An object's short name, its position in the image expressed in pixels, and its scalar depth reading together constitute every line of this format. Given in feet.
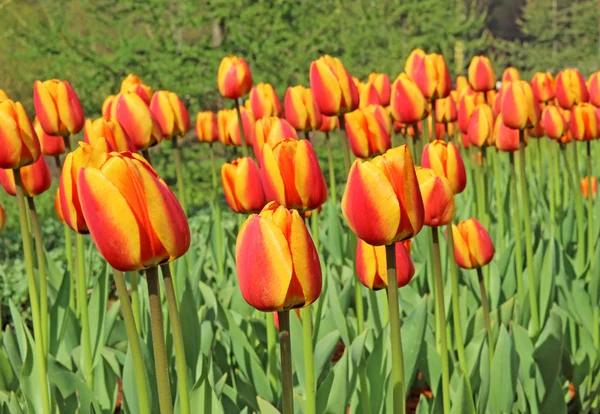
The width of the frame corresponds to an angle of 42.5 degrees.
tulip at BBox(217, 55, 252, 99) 9.62
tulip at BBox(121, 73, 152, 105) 8.00
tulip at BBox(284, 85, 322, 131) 9.13
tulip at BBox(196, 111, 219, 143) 12.98
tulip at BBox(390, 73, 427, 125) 8.24
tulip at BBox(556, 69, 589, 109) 11.22
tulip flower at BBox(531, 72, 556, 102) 13.04
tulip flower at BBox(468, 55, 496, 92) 11.17
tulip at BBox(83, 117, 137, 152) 5.99
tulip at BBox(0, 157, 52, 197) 7.07
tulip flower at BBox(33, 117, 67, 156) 8.11
